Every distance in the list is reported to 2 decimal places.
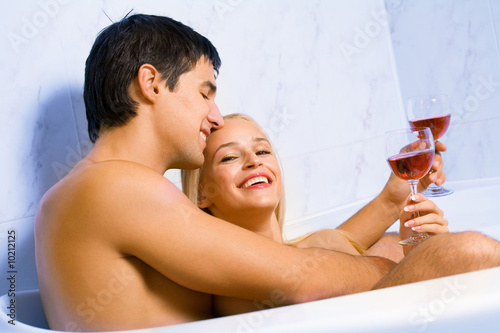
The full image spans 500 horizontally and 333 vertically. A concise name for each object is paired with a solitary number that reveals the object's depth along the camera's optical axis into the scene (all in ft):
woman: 5.22
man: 3.46
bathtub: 2.62
